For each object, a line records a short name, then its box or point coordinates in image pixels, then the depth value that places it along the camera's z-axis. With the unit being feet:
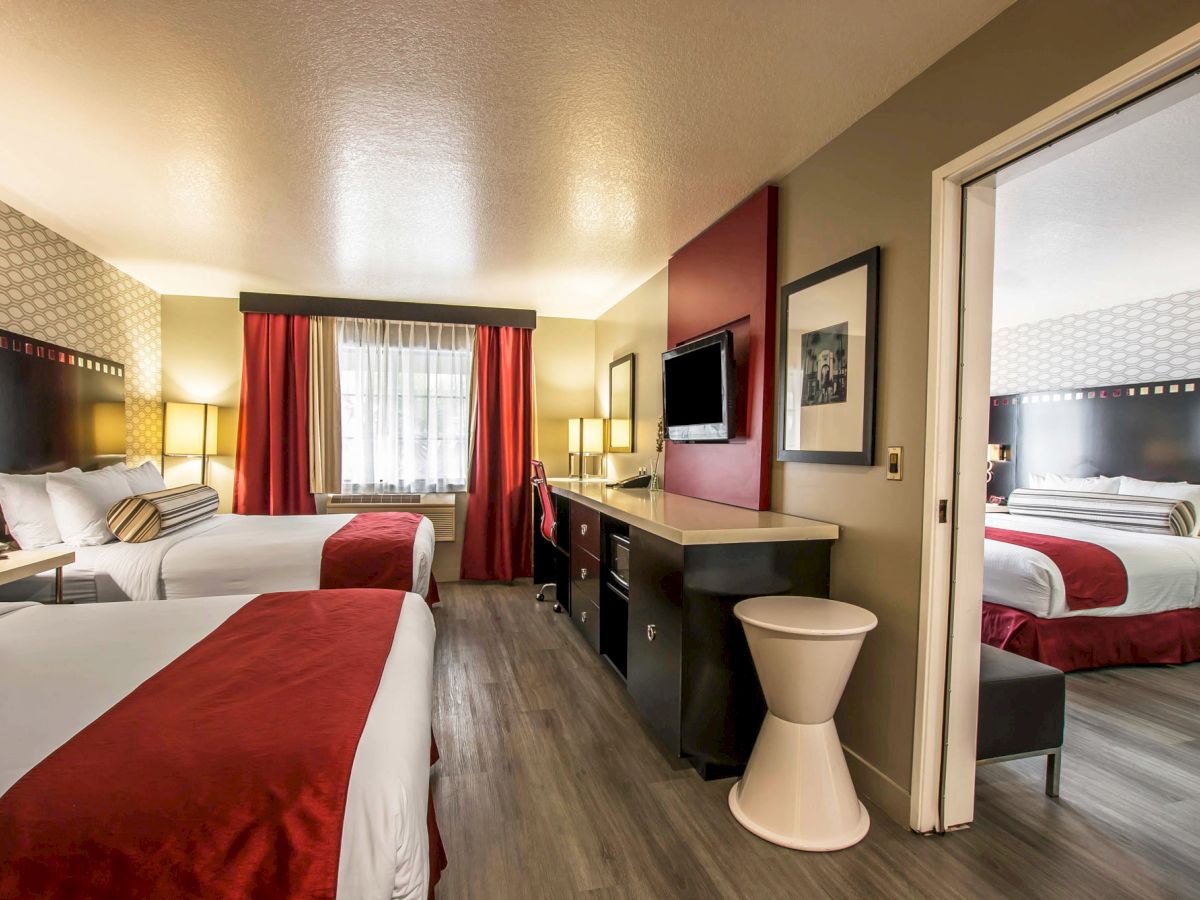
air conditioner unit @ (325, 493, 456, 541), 16.53
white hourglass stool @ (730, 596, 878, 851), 6.07
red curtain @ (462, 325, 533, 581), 17.28
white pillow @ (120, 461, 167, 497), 12.01
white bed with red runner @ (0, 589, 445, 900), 3.29
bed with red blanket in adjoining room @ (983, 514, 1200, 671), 10.40
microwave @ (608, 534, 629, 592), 9.50
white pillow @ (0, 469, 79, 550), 9.78
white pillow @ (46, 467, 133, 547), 10.07
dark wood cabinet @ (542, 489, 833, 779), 7.14
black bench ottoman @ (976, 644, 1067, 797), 6.70
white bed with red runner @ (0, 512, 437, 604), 9.72
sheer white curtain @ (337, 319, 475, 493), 16.76
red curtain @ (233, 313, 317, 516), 15.90
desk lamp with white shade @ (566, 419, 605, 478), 16.58
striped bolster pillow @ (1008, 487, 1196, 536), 12.79
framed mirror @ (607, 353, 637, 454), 15.24
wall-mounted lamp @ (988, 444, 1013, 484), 17.66
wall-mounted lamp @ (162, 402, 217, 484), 14.82
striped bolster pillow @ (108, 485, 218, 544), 10.18
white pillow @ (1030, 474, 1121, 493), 14.76
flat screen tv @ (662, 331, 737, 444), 9.51
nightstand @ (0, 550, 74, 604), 6.96
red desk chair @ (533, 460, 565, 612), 13.66
